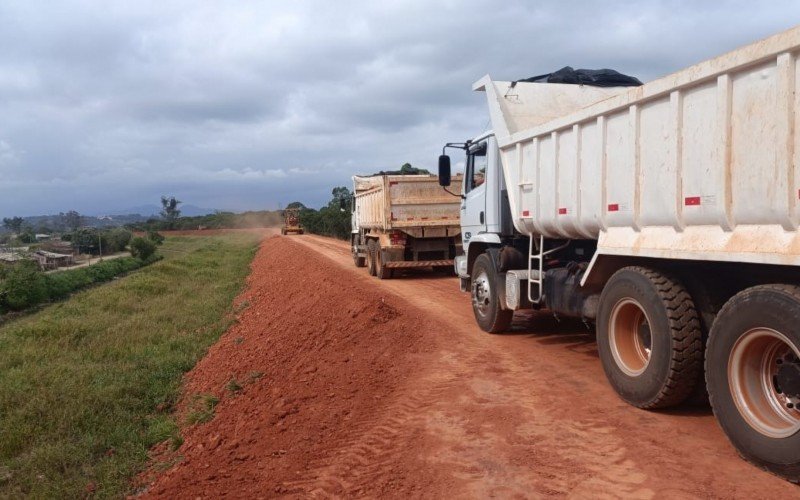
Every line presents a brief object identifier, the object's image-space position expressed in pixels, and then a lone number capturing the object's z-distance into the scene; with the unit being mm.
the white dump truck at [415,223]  15453
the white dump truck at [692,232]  3514
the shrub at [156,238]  57794
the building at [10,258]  30391
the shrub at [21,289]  22797
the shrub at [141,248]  44906
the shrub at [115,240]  51125
